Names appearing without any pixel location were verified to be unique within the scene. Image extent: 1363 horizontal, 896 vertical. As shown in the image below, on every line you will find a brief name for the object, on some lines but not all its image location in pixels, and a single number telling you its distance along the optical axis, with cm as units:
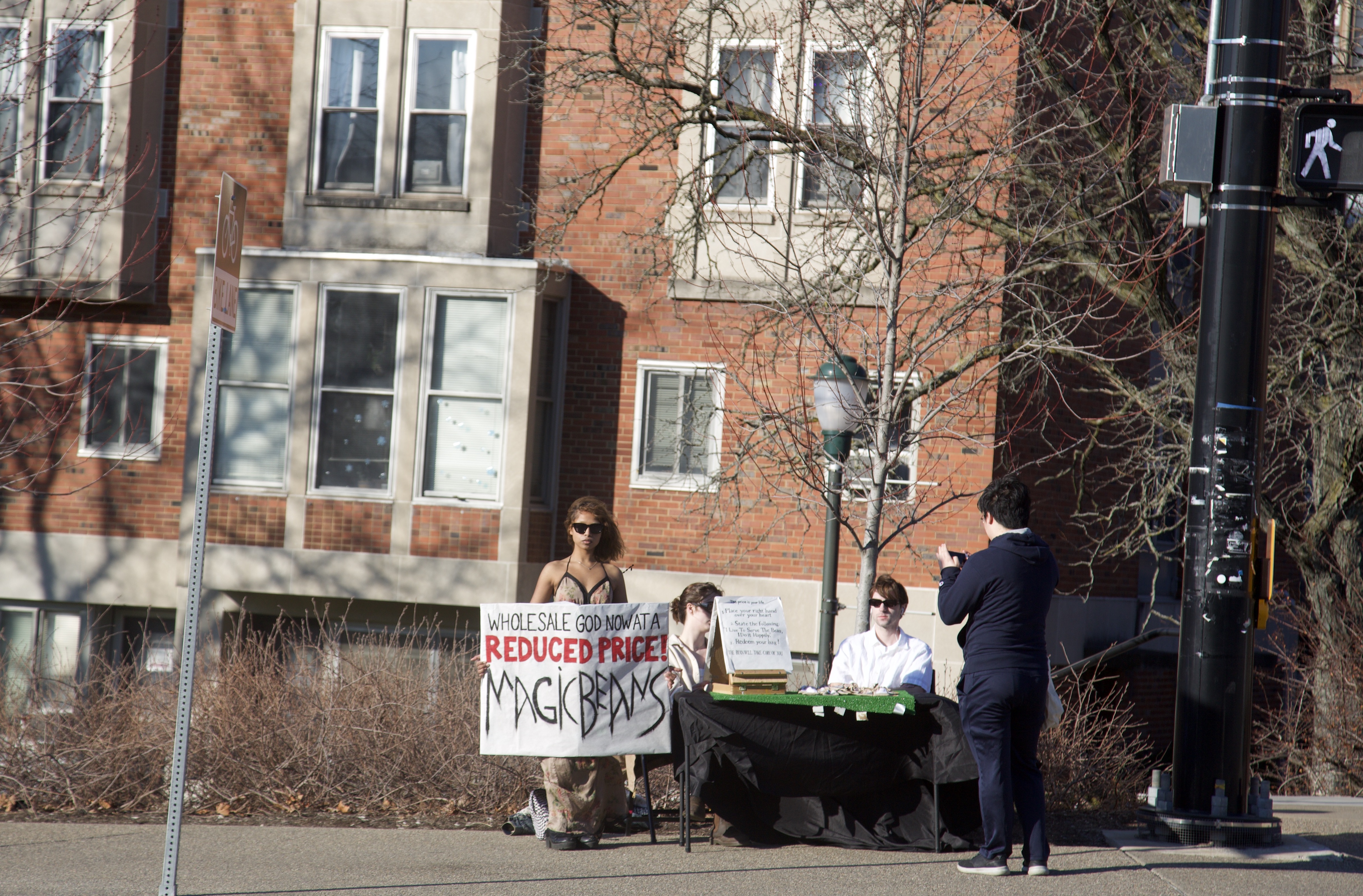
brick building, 2767
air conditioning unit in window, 2867
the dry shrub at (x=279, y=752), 1616
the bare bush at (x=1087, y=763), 1692
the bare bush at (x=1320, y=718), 2397
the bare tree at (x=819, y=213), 1734
